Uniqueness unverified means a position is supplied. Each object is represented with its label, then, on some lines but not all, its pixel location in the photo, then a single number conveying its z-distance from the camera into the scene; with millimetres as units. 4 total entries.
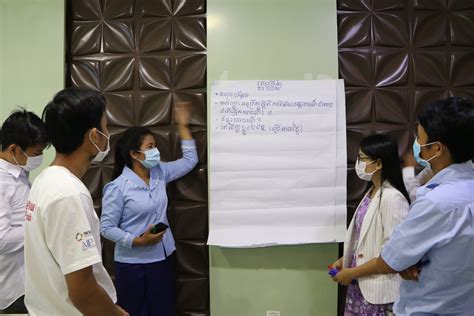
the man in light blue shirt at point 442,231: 1185
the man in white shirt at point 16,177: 1782
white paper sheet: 2352
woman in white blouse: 1795
